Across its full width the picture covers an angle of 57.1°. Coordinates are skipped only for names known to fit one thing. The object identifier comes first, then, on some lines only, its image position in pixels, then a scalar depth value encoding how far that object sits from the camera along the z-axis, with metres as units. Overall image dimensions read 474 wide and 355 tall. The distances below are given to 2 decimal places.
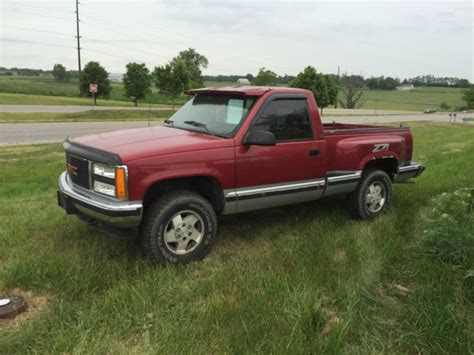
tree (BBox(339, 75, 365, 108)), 79.38
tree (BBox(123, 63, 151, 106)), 41.31
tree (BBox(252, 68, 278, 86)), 53.94
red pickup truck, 3.96
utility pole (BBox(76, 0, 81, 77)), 53.50
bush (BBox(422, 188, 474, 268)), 4.28
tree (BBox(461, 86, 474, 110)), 77.76
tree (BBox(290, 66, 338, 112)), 42.38
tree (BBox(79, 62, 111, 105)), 42.09
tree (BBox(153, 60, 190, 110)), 35.75
